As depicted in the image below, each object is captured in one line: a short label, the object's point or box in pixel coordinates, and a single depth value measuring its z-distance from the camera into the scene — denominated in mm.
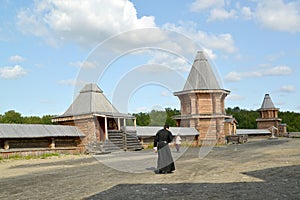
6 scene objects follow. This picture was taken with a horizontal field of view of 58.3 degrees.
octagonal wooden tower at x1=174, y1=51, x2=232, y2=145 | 29552
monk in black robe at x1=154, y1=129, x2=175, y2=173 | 8269
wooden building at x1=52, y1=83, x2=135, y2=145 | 21112
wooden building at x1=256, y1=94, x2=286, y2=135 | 45764
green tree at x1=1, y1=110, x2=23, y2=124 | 51844
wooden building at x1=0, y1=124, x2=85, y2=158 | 16843
